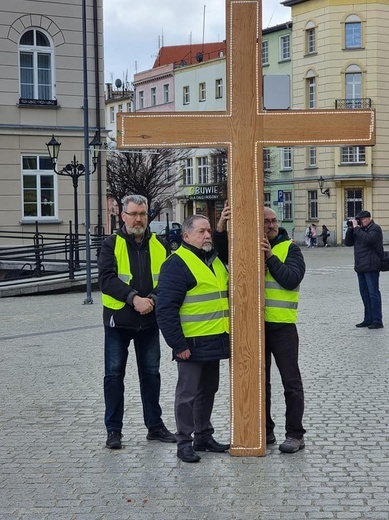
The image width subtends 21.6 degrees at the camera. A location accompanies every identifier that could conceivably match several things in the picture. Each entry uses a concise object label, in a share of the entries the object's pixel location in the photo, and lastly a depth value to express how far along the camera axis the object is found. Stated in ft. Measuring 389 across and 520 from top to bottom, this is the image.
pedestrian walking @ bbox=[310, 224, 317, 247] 194.39
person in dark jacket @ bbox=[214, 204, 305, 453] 24.17
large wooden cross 23.41
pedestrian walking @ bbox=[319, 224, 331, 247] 193.88
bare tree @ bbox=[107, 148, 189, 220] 164.14
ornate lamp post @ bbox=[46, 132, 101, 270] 87.76
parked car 174.36
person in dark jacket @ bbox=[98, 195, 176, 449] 25.11
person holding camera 50.57
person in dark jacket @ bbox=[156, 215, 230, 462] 23.39
